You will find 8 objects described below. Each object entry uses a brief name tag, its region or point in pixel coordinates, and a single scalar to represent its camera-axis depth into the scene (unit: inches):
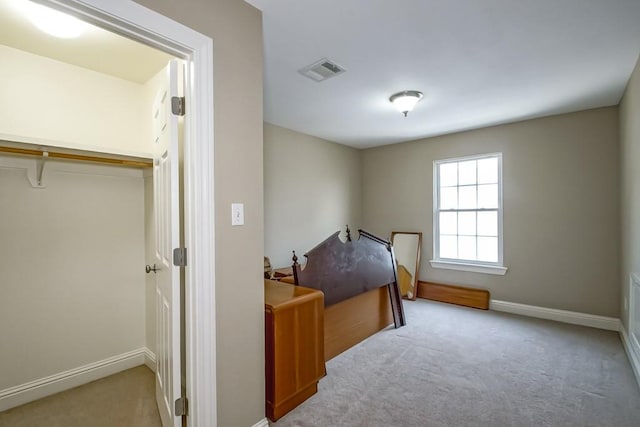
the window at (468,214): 161.3
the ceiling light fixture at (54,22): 65.8
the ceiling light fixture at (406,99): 116.0
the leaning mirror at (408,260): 180.7
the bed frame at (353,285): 103.1
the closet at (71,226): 79.9
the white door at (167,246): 58.6
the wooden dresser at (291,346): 73.9
